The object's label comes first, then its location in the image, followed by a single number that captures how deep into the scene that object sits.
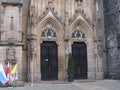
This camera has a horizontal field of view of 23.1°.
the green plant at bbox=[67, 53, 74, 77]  20.48
